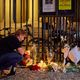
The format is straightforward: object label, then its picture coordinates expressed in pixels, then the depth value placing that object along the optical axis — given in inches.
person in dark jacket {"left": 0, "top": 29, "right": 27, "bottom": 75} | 189.0
